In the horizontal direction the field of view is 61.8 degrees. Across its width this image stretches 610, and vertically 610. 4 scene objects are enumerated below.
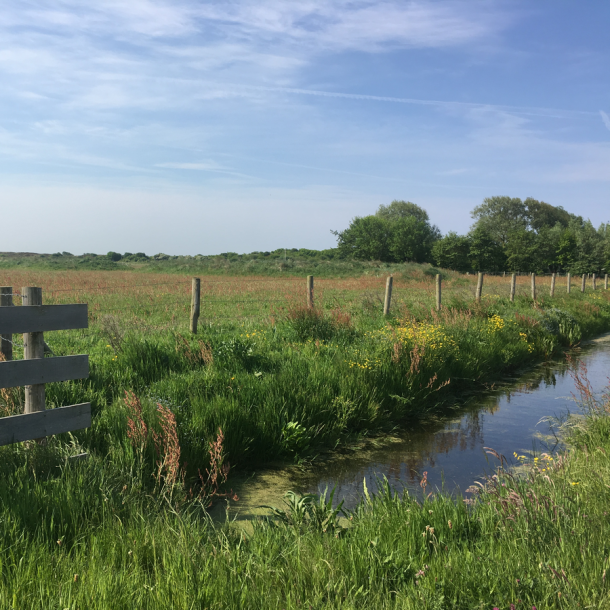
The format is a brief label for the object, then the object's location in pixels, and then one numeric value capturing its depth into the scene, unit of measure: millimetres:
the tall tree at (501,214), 90062
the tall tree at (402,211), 103438
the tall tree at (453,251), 67500
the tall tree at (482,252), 67938
